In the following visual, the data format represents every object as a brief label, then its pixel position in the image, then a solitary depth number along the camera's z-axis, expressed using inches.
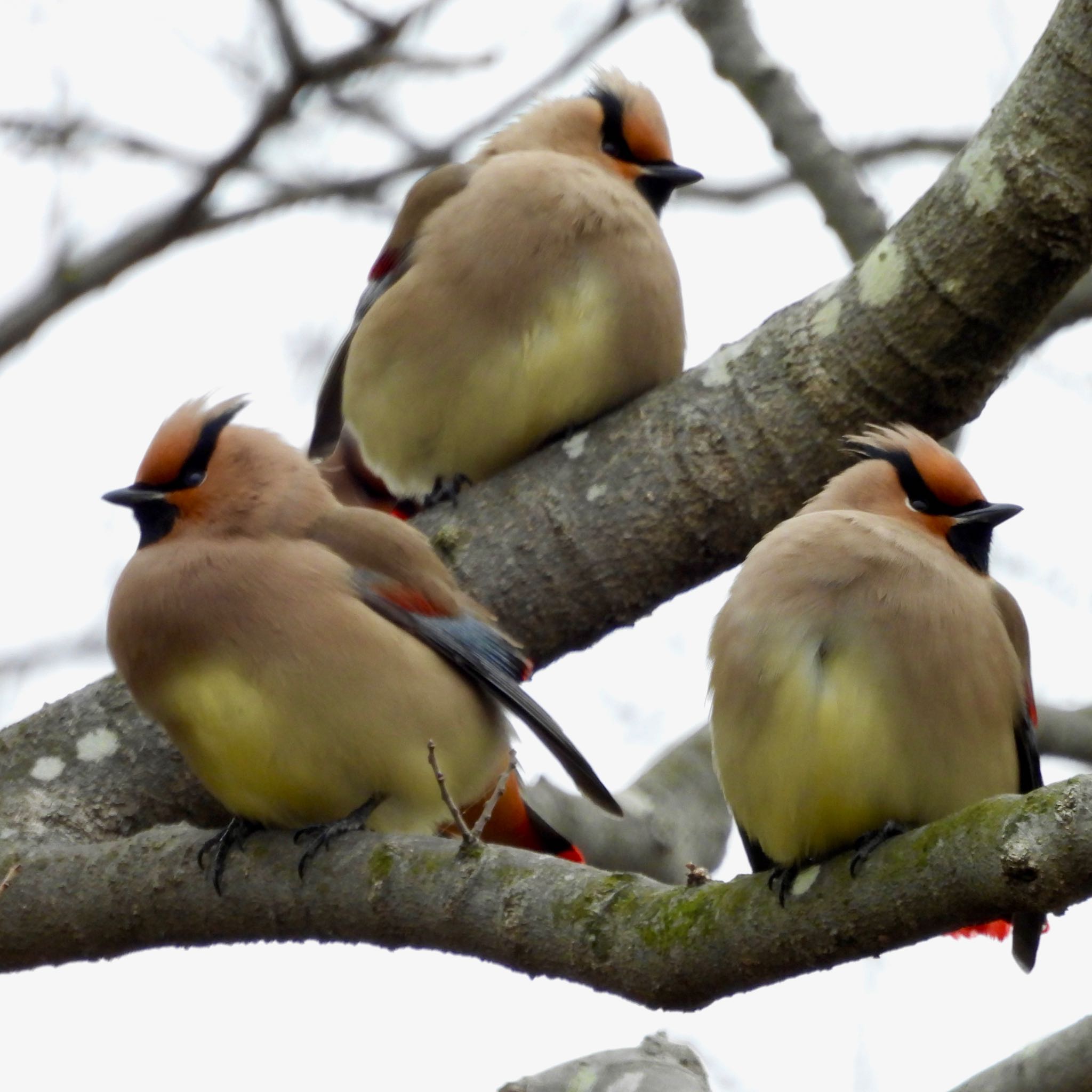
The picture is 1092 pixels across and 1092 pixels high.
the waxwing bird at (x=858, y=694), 247.6
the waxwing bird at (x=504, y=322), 370.3
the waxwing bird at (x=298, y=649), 280.5
